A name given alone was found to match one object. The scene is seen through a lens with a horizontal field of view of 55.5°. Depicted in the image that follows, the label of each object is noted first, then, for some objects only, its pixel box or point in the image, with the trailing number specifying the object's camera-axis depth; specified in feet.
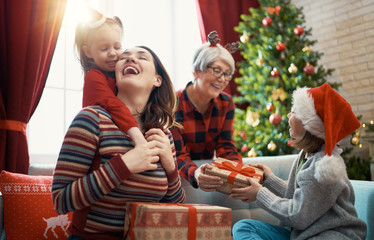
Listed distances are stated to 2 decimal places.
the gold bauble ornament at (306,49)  13.55
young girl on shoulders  4.23
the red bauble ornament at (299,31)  13.48
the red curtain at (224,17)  14.83
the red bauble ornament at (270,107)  13.16
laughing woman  3.79
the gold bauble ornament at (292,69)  13.06
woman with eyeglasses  7.63
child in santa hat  4.78
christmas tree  13.19
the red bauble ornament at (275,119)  12.66
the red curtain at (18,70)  9.04
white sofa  7.13
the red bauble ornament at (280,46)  13.33
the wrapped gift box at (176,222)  3.51
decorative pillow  5.82
